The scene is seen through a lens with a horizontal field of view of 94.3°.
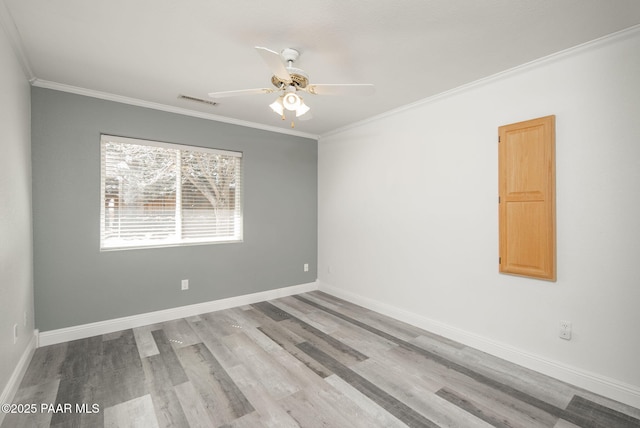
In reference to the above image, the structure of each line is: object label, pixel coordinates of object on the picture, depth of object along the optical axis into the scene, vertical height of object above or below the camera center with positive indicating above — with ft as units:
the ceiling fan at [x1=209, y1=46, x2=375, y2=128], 7.15 +3.07
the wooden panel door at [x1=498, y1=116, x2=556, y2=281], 8.05 +0.42
